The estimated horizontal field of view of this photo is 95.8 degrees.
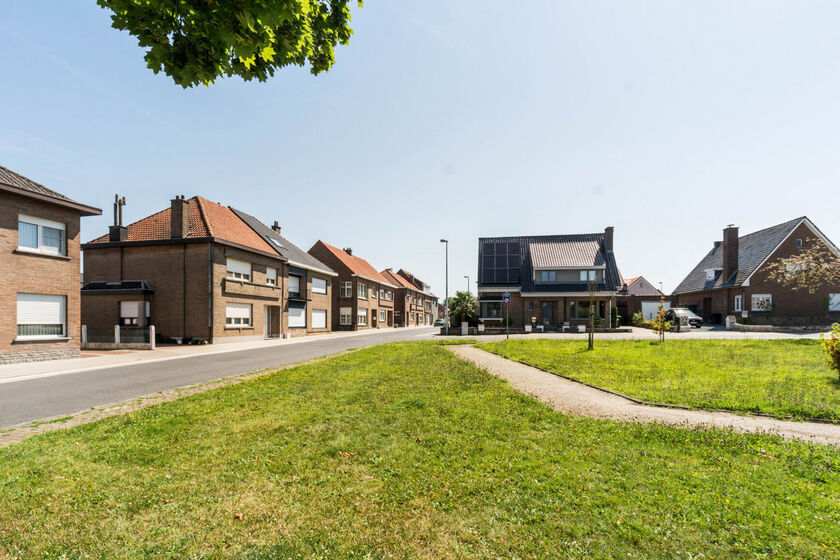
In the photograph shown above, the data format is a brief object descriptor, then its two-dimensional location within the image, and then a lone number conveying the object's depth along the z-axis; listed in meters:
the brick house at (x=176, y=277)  22.39
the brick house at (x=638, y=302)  44.06
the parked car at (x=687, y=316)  32.79
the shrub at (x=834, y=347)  9.49
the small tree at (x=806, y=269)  22.59
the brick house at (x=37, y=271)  14.33
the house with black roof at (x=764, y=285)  31.98
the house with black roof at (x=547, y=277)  34.53
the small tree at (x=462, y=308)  34.34
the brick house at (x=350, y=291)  44.06
